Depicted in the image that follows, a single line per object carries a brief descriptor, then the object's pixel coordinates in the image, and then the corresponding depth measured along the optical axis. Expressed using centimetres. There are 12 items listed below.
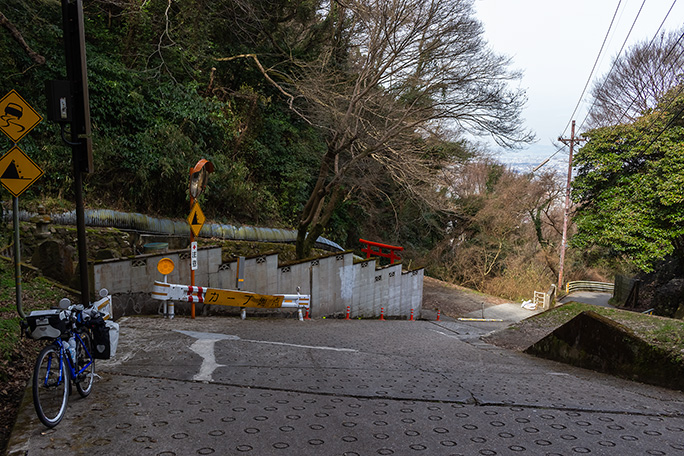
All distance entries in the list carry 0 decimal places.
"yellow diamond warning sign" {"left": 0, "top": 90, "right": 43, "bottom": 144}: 671
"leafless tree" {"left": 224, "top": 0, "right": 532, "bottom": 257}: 1499
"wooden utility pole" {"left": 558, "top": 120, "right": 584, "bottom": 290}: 2844
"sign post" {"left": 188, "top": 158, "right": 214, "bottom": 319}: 1084
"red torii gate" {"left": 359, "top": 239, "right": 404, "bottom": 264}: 2463
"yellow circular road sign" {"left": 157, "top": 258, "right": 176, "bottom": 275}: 1077
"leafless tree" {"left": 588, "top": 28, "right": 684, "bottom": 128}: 2578
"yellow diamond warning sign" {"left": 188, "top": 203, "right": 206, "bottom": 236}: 1079
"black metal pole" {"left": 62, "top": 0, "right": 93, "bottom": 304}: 623
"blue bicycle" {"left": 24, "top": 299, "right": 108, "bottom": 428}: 403
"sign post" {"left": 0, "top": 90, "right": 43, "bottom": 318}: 671
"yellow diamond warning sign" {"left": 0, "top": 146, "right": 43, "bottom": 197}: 671
